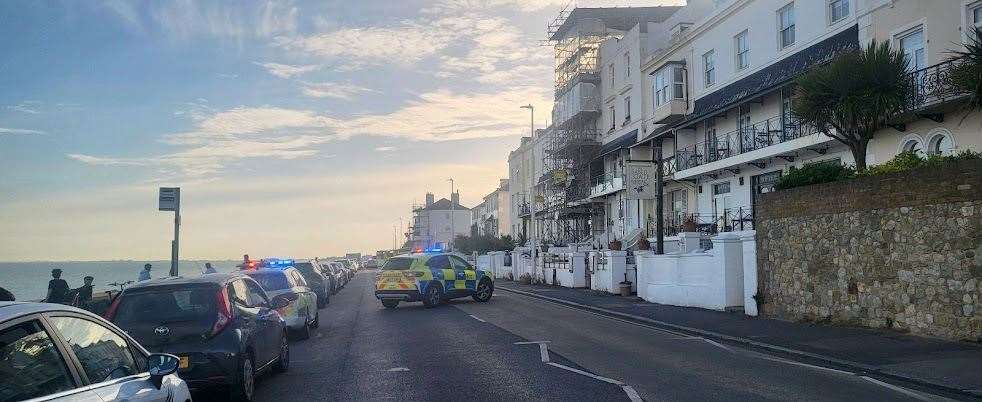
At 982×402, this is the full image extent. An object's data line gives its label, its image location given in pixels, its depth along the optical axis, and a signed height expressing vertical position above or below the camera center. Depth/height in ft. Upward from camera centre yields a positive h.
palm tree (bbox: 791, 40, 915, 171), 59.11 +12.73
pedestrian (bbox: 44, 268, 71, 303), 52.75 -1.67
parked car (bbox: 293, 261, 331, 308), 82.17 -1.71
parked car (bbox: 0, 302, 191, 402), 12.50 -1.71
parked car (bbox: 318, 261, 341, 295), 108.27 -1.74
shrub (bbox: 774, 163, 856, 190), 54.30 +5.94
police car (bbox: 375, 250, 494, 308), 76.79 -1.73
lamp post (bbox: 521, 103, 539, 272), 131.23 +6.33
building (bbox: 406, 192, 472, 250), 407.23 +21.47
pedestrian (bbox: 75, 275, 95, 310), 53.21 -2.04
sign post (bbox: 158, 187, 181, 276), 57.88 +4.46
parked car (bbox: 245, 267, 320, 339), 50.07 -2.12
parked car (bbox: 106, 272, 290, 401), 27.20 -2.23
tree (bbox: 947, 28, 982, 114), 43.73 +10.33
